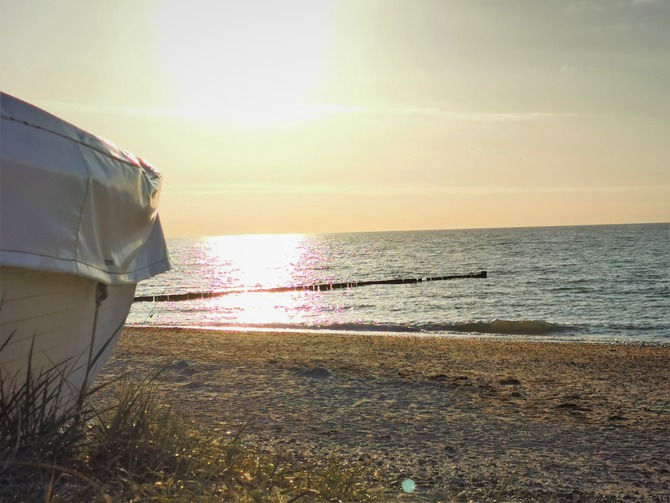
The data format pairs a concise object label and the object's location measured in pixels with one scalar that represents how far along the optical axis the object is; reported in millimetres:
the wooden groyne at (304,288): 37625
